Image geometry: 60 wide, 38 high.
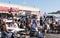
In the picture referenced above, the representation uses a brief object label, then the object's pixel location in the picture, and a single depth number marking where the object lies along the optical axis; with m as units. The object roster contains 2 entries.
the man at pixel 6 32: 4.16
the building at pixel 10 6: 15.12
